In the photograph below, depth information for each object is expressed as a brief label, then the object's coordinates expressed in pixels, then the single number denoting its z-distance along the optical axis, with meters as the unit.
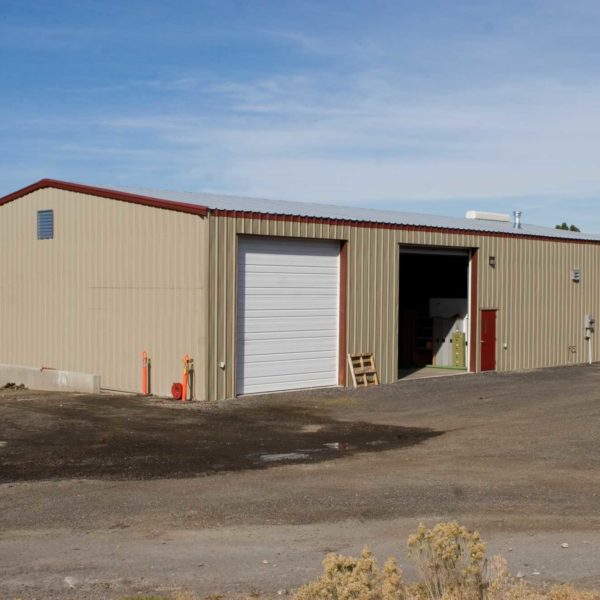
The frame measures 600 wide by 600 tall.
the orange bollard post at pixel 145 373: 21.64
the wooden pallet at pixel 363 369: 23.19
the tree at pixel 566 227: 85.05
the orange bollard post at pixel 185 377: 20.33
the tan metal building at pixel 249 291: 20.58
